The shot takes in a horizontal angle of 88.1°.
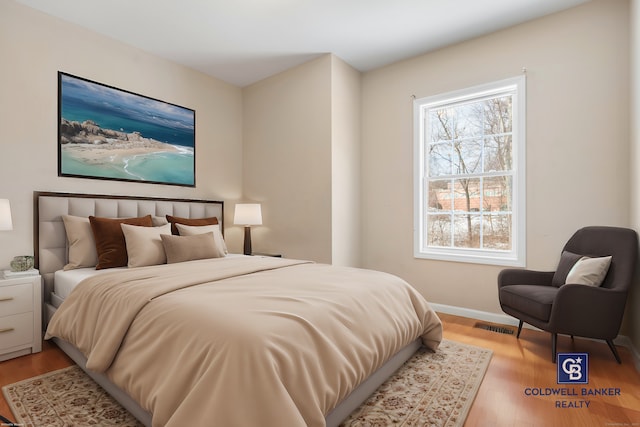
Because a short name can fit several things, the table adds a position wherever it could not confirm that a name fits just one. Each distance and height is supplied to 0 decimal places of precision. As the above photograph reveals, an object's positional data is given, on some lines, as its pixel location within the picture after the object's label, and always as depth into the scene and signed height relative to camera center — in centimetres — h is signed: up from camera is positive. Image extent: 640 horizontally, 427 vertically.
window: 322 +39
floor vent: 298 -109
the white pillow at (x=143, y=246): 278 -29
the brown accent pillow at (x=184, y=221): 335 -10
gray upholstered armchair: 224 -59
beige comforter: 118 -58
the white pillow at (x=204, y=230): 319 -18
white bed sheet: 243 -50
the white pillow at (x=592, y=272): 238 -44
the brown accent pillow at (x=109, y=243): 280 -26
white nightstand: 237 -76
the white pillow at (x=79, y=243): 281 -27
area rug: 167 -105
